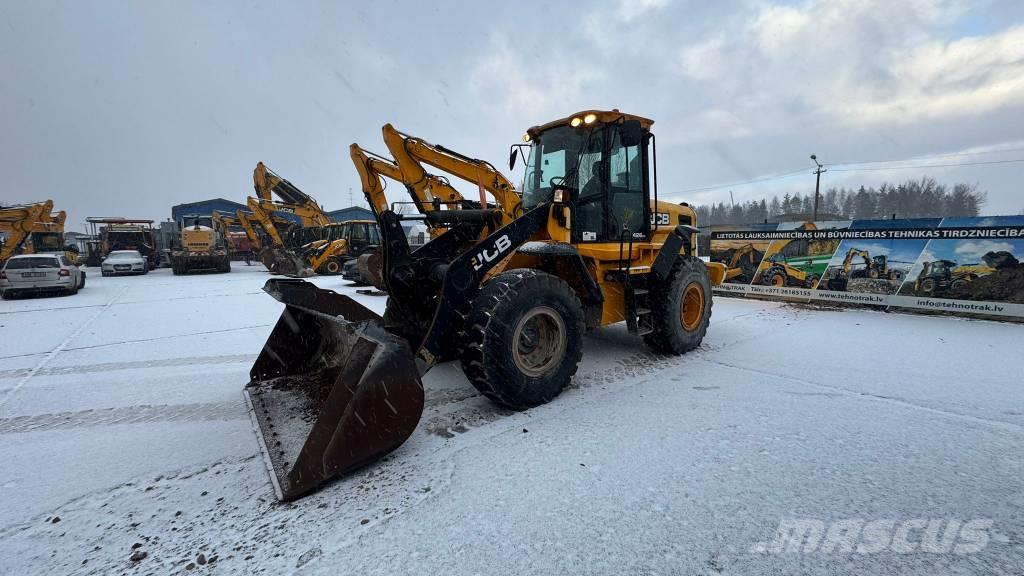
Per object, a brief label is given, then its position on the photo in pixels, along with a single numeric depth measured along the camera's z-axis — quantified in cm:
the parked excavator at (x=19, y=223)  1789
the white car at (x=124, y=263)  1750
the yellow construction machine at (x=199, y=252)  1833
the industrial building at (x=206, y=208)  4028
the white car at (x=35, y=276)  1096
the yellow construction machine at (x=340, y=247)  1700
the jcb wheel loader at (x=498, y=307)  258
